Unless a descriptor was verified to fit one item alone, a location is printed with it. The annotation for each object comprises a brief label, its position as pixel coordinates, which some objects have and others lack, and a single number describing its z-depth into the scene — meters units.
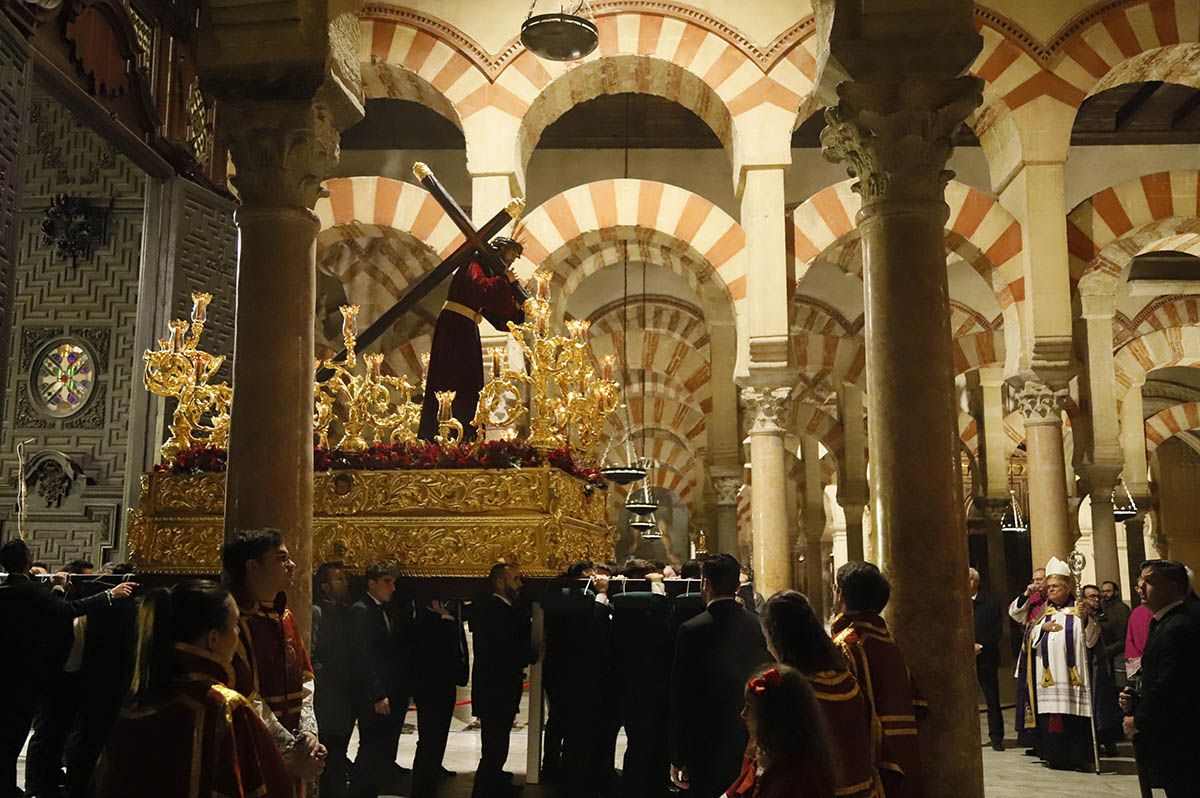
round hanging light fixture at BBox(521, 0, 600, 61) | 7.66
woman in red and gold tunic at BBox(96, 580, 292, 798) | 2.04
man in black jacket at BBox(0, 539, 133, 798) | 4.25
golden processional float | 5.46
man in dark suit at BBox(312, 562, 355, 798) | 4.80
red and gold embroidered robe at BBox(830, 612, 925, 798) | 3.12
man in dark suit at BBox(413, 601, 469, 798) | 5.07
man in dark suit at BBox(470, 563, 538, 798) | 4.97
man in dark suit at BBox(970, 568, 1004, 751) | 7.30
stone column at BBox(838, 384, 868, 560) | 16.25
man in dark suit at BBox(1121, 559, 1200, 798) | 3.96
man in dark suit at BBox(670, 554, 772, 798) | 3.61
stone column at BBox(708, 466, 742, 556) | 13.48
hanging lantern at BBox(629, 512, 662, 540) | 16.78
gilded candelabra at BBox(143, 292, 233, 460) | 5.96
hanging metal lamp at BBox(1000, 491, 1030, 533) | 20.30
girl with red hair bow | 2.18
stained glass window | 8.55
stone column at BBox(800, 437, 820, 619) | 17.33
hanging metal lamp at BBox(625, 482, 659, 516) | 14.55
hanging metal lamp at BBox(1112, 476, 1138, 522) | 13.91
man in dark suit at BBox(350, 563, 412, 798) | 4.89
